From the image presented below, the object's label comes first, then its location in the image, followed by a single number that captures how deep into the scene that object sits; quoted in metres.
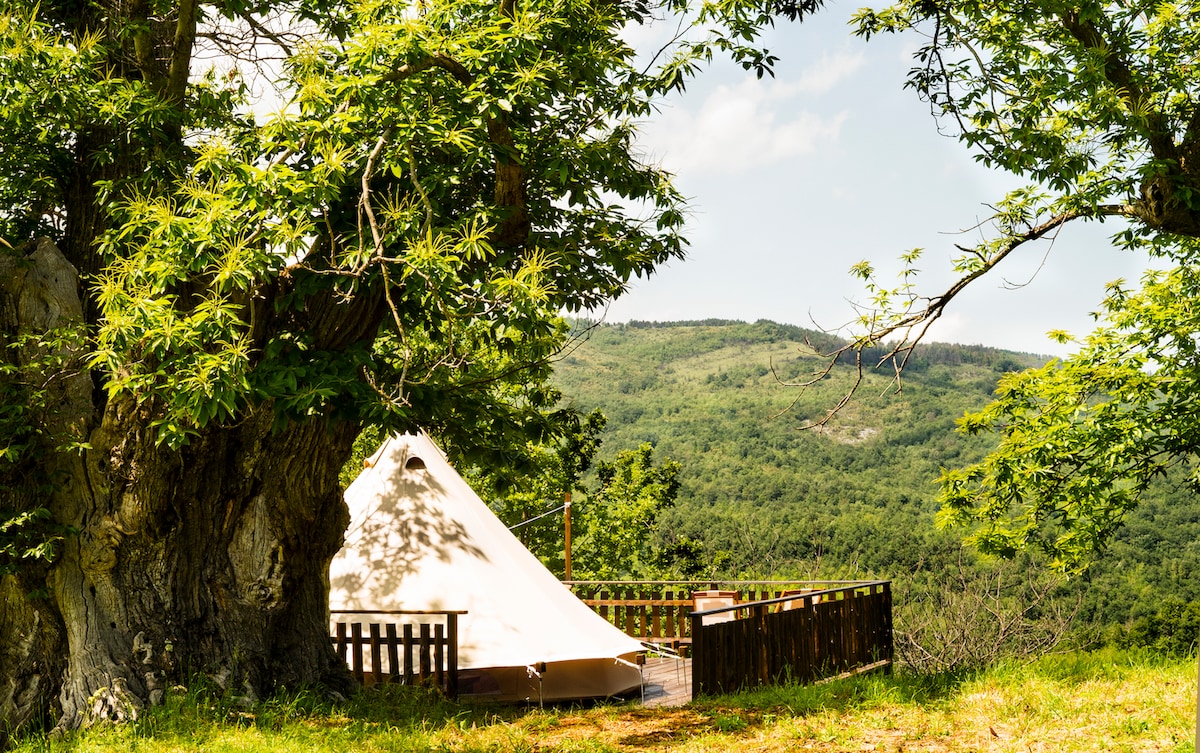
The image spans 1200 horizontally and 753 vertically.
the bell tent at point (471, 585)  10.06
